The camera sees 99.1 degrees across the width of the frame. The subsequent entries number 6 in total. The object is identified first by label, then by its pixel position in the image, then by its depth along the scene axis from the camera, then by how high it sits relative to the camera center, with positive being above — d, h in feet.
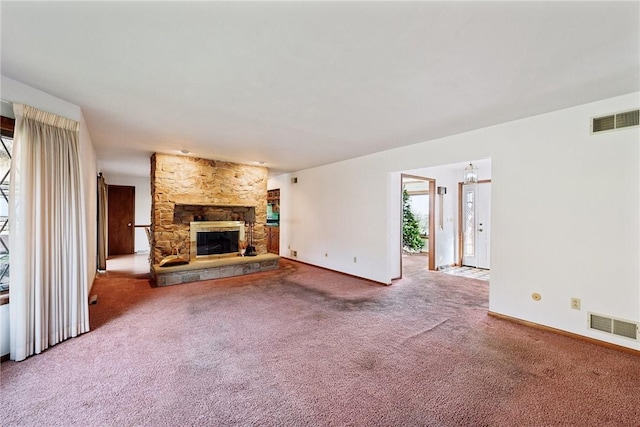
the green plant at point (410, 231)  27.16 -1.75
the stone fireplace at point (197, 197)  16.60 +1.08
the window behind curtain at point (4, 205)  7.98 +0.24
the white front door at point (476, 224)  20.30 -0.82
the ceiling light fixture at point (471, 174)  15.31 +2.24
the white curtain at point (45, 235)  7.53 -0.67
